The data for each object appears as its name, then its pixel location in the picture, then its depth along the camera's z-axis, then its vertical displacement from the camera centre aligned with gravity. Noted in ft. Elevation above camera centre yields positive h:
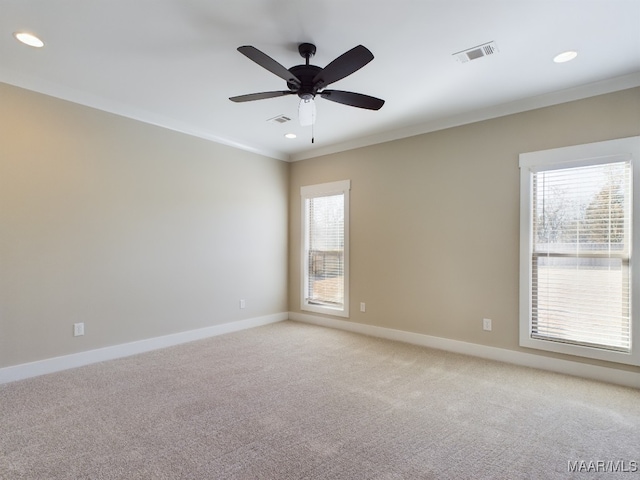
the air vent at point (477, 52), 8.59 +4.89
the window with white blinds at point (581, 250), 10.15 -0.34
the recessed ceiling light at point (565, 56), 8.91 +4.89
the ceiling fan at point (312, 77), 7.00 +3.76
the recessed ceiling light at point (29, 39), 8.22 +4.93
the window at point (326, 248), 16.93 -0.45
